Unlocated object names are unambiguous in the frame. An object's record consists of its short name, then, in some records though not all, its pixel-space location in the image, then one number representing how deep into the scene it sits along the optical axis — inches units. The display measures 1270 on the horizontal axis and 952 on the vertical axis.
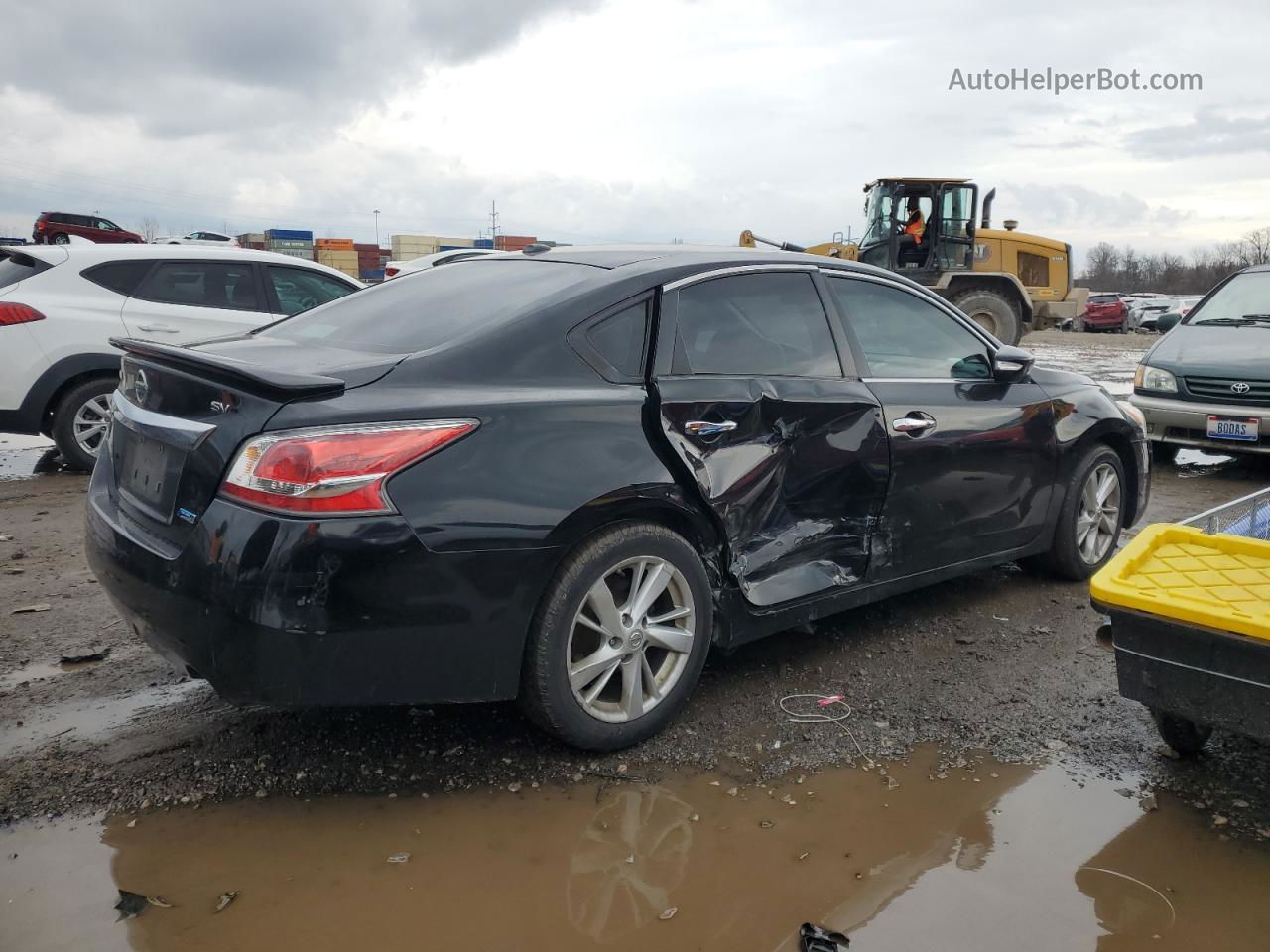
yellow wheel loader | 614.2
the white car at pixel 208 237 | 1251.4
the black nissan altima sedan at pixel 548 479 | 103.9
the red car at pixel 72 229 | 1270.9
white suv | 273.7
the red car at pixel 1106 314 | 1376.7
